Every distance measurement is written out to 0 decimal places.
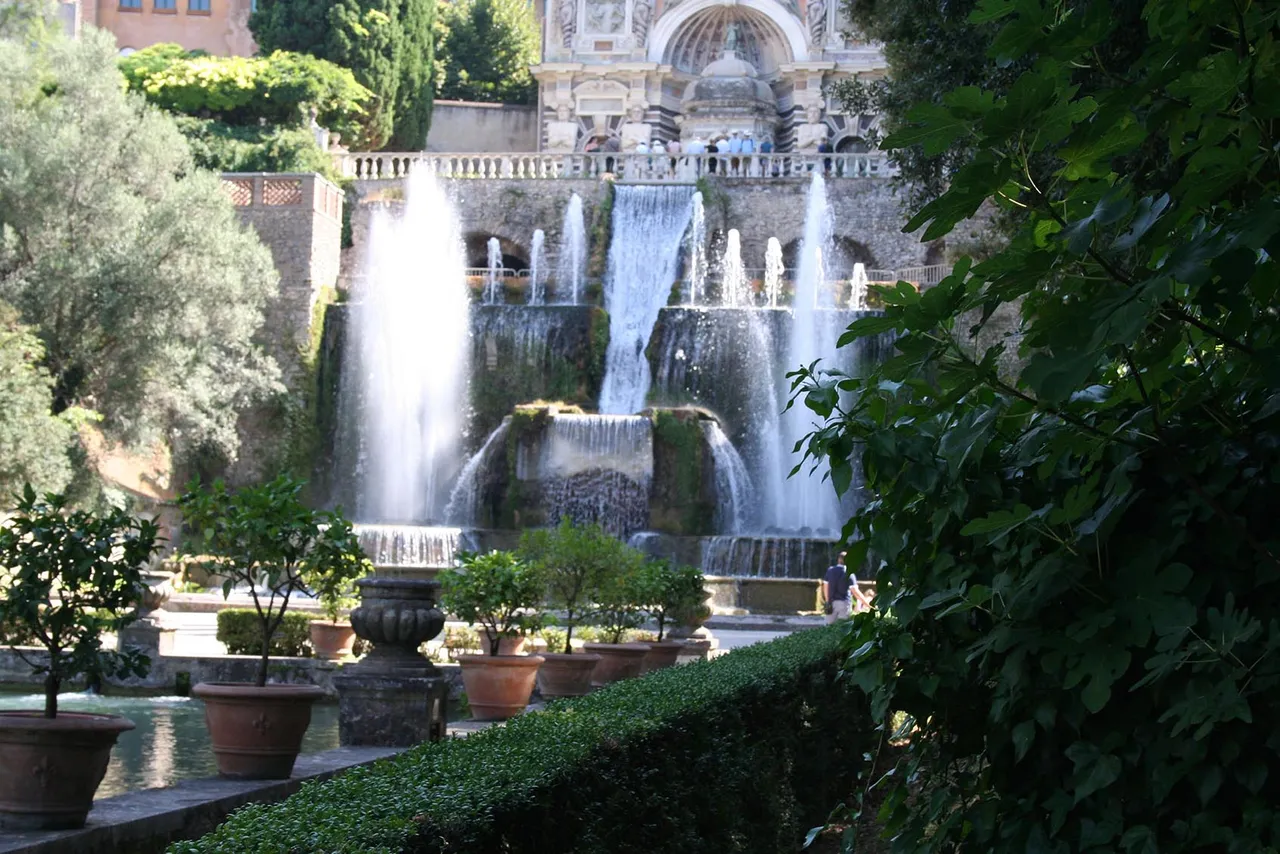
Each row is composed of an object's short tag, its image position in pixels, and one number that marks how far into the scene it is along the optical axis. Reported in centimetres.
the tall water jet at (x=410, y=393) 3194
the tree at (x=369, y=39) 3953
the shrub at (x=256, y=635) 1509
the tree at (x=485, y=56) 5047
